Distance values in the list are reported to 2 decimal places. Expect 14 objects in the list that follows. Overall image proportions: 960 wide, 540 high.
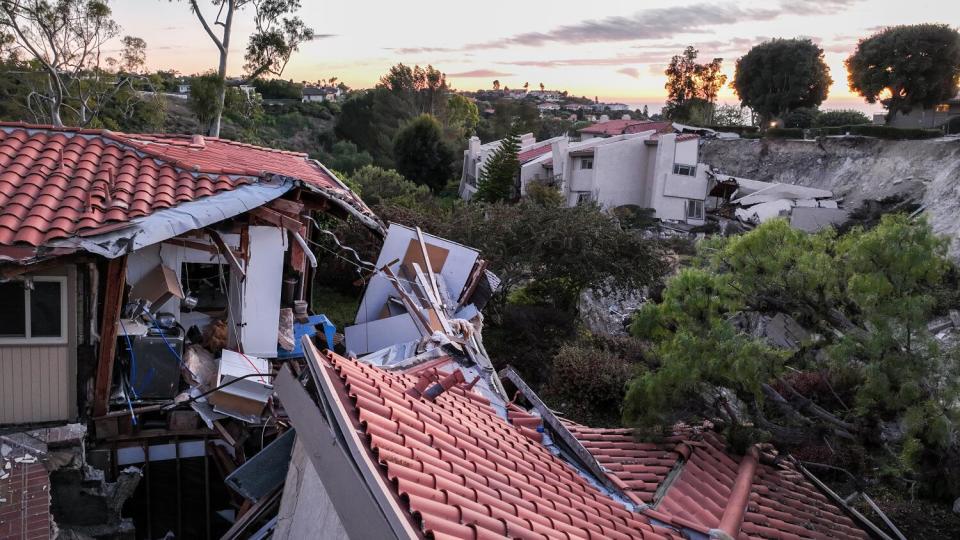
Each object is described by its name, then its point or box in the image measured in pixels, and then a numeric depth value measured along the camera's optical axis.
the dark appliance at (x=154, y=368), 9.41
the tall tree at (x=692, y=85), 70.75
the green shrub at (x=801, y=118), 59.34
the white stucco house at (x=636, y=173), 42.41
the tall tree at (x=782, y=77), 59.12
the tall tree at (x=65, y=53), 28.10
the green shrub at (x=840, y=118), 59.59
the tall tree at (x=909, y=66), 49.34
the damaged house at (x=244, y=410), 5.16
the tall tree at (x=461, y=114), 71.32
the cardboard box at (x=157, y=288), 9.68
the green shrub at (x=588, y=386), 16.00
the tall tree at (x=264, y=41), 28.72
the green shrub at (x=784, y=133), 52.03
